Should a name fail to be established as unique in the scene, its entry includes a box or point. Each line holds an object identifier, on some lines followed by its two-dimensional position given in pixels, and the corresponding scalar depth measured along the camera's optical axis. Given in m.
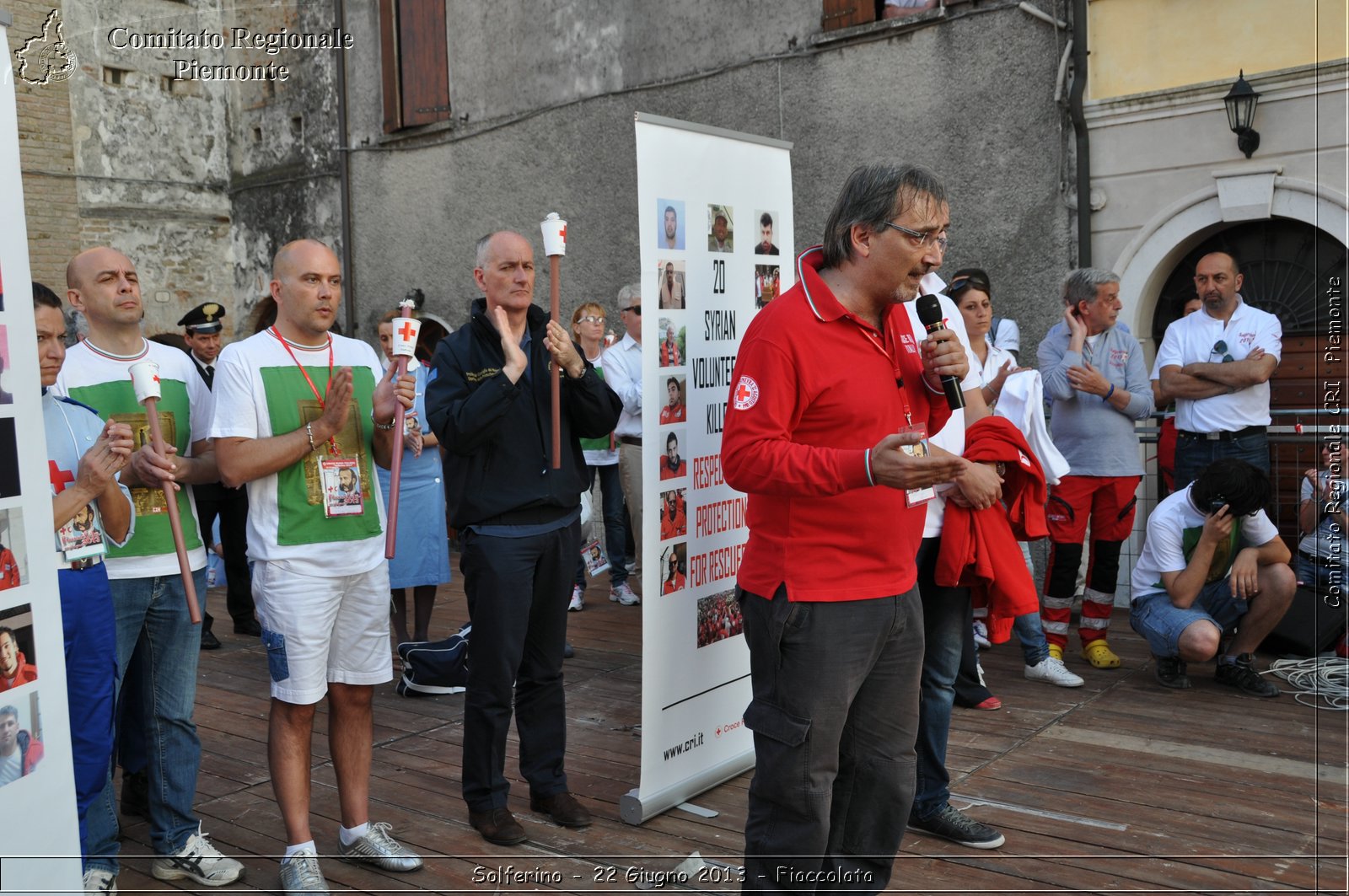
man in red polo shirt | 2.87
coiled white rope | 5.54
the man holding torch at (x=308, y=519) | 3.53
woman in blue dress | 6.56
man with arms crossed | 6.44
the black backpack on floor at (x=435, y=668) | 5.96
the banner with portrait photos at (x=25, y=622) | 2.77
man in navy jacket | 3.96
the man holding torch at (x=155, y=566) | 3.79
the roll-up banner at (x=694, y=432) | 4.09
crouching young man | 5.64
